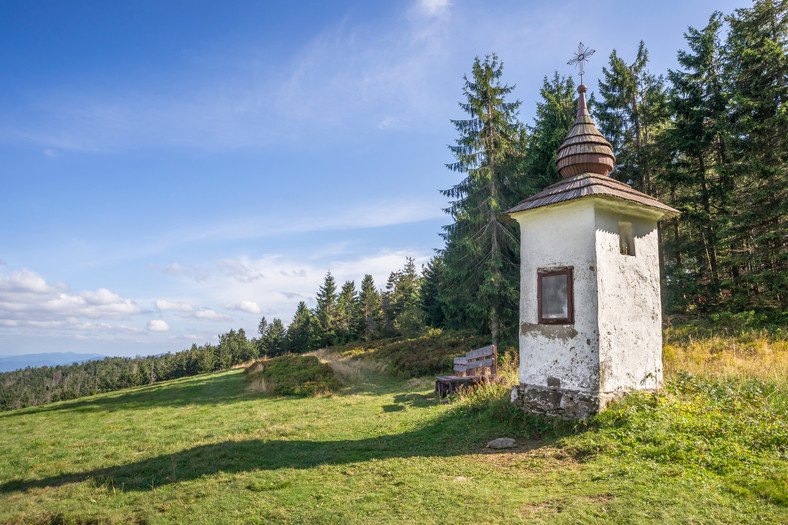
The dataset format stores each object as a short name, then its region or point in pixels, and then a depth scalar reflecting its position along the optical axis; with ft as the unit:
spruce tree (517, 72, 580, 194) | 59.82
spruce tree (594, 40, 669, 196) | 70.54
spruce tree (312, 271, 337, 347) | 150.61
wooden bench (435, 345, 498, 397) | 39.75
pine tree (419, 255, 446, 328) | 102.89
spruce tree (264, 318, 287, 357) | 193.61
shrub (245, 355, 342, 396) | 52.29
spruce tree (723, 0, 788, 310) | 47.21
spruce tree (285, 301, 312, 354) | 170.09
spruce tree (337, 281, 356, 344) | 147.33
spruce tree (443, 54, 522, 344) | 63.52
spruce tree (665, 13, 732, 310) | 57.72
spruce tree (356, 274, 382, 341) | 136.87
